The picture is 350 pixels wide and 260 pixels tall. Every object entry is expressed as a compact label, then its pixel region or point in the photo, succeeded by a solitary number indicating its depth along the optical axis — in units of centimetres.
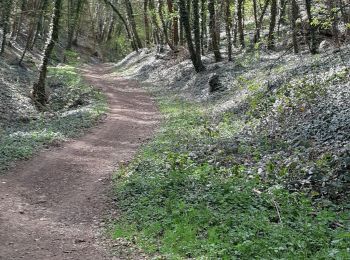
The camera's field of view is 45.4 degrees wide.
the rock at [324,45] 2194
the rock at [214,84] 2266
